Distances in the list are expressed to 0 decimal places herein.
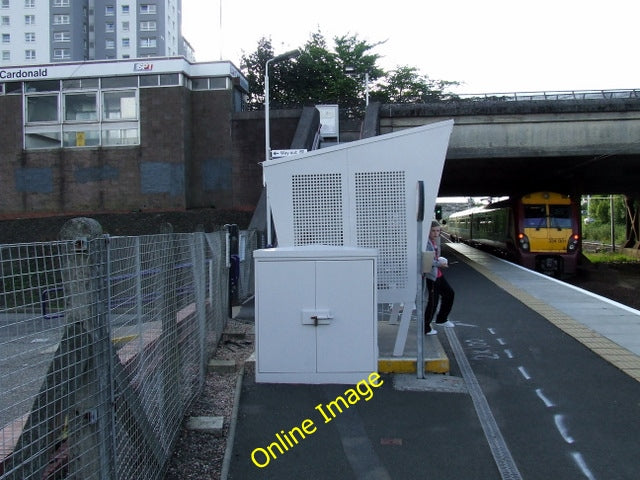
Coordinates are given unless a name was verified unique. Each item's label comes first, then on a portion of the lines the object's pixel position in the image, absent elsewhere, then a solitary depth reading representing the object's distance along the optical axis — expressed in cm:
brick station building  2970
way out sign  1697
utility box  633
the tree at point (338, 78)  4597
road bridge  2078
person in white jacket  845
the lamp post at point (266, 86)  1804
